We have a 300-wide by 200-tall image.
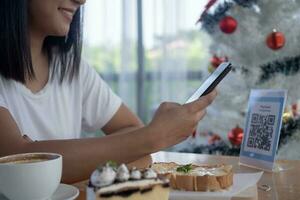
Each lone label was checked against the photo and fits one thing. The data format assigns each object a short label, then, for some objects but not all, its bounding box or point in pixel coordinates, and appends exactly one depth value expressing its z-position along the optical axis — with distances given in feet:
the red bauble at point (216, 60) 5.88
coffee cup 2.12
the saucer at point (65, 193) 2.29
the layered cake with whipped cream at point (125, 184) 2.00
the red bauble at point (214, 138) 6.22
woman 2.83
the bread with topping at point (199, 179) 2.47
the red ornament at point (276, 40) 5.39
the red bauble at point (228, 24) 5.66
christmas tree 5.53
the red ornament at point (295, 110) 5.64
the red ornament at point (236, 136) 5.72
